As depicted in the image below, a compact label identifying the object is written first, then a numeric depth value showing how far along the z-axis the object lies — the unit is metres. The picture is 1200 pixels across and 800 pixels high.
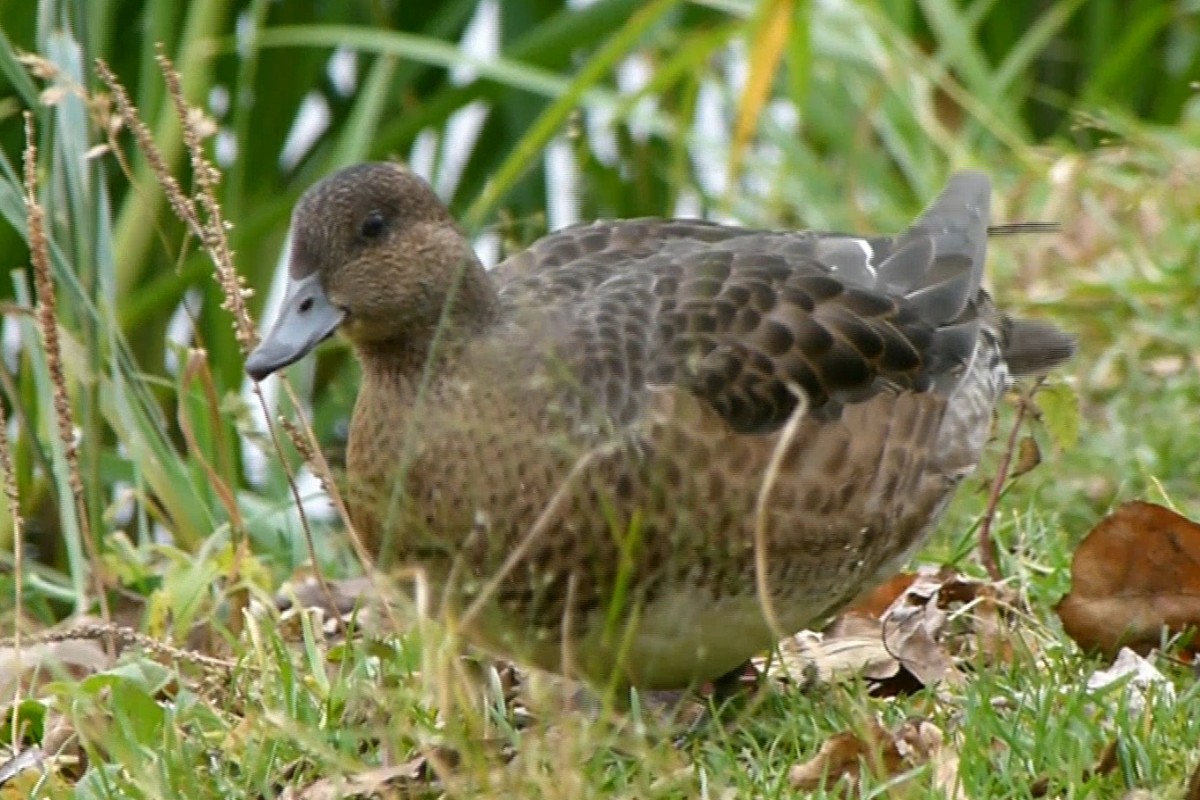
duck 6.64
